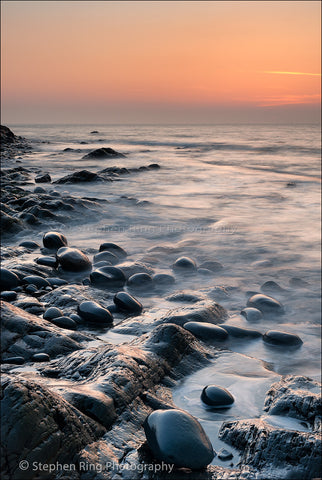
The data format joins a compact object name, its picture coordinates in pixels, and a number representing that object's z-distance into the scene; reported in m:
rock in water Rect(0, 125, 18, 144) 33.33
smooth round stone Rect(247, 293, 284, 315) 3.73
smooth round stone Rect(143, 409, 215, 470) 1.50
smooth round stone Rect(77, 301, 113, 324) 3.13
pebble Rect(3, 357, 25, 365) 2.29
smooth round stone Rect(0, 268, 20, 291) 3.57
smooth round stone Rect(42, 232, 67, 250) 5.27
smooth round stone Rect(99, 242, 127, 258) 5.36
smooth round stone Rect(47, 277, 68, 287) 3.98
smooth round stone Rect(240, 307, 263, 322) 3.50
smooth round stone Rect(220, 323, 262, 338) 3.10
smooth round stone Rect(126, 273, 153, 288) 4.21
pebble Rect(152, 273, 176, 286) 4.38
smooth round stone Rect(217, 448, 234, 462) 1.67
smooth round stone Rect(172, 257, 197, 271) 4.91
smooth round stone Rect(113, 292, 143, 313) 3.48
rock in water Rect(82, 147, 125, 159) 22.41
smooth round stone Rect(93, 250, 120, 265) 5.04
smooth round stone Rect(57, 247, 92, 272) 4.52
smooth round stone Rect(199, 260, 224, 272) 5.06
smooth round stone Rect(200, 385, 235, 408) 2.09
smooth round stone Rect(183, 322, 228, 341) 2.94
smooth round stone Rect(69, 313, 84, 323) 3.14
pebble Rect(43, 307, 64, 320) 3.01
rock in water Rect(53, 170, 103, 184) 12.34
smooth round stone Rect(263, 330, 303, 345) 3.05
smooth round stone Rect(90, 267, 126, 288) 4.11
